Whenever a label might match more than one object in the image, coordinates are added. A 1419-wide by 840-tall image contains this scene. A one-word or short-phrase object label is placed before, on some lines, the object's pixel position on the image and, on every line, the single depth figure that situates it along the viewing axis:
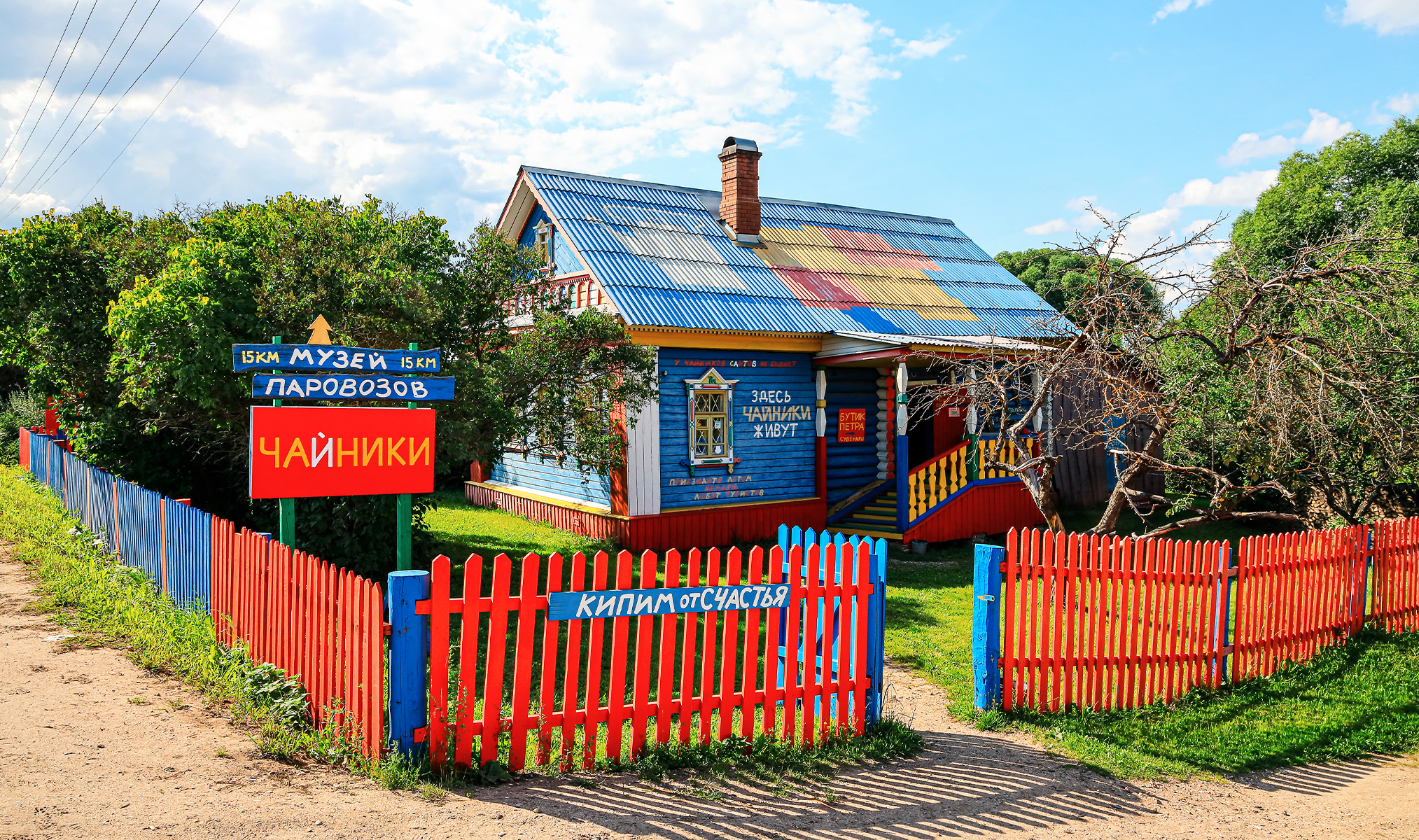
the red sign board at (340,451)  6.95
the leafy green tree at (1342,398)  8.98
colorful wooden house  14.55
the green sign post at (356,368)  7.25
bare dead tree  9.01
